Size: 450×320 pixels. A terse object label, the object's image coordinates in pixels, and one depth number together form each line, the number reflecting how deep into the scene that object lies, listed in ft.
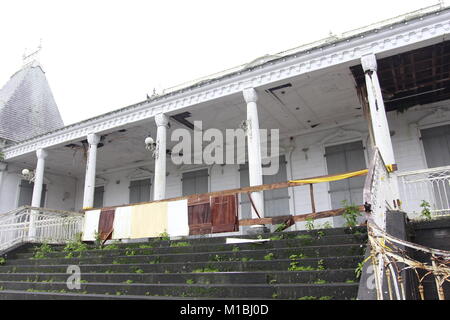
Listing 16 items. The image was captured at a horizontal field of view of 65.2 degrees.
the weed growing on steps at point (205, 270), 20.80
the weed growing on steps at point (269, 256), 20.88
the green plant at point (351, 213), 22.79
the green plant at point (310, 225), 24.42
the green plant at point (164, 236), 29.66
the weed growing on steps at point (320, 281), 16.50
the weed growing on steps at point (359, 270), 15.78
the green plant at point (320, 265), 17.93
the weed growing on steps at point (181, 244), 26.54
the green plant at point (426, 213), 22.39
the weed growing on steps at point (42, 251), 32.24
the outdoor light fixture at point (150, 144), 36.65
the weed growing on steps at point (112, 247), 29.82
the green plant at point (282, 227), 25.62
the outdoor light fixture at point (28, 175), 46.56
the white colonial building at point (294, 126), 28.94
